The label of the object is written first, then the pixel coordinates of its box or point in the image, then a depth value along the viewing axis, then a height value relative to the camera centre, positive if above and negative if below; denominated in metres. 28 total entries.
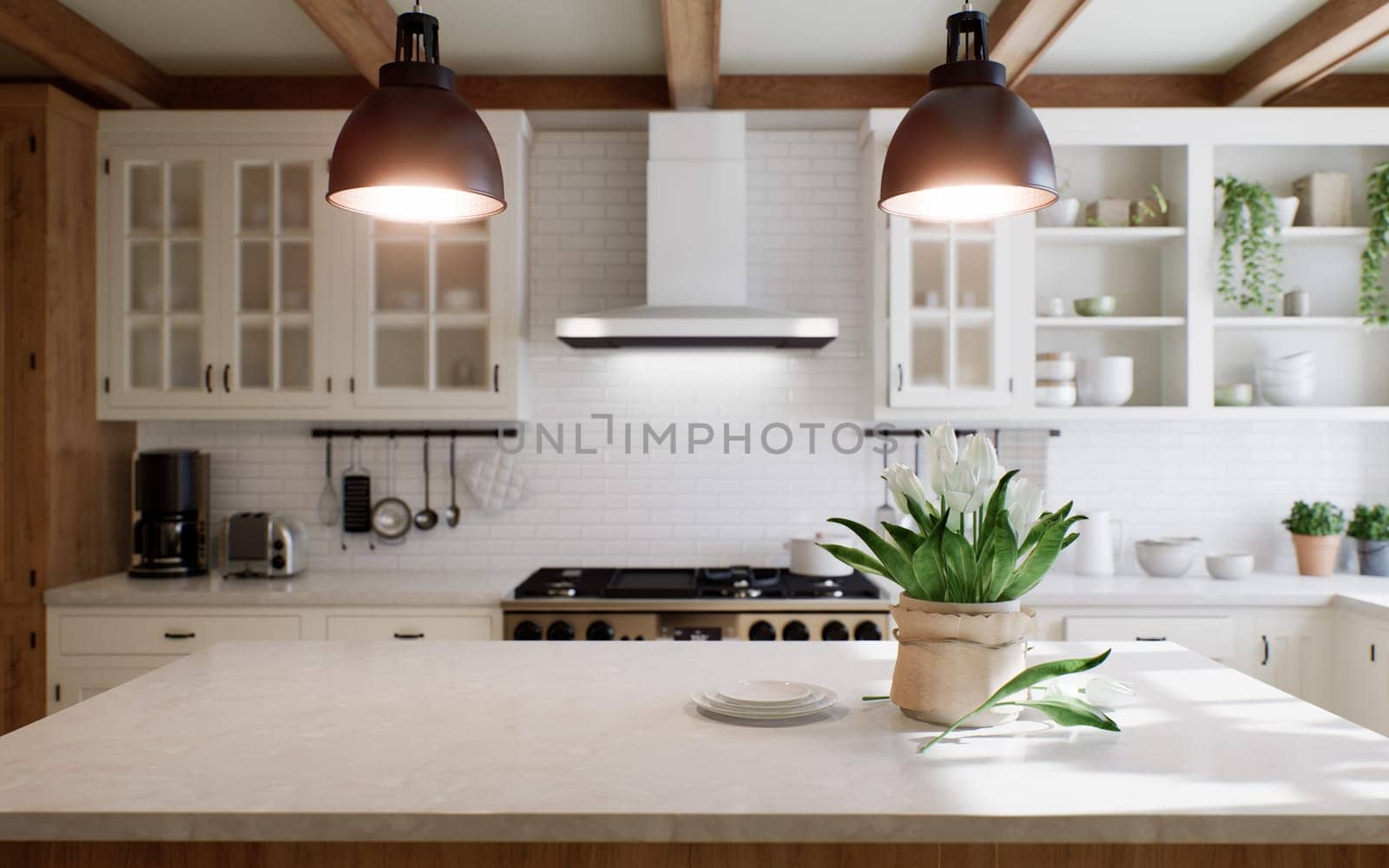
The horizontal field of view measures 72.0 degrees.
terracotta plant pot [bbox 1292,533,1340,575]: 3.82 -0.45
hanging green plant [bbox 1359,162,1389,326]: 3.71 +0.75
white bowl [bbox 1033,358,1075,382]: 3.76 +0.28
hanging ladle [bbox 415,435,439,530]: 4.14 -0.34
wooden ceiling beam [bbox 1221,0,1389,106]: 3.11 +1.36
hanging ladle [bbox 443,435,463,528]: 4.15 -0.24
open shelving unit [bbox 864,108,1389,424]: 3.73 +0.70
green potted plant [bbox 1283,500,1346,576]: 3.82 -0.39
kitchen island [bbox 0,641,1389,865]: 1.30 -0.51
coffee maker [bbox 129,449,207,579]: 3.77 -0.31
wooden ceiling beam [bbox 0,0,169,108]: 3.12 +1.37
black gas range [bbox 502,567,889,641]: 3.44 -0.63
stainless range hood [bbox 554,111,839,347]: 3.80 +0.90
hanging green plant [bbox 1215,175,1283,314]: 3.70 +0.80
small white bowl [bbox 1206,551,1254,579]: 3.70 -0.48
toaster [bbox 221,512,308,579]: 3.80 -0.43
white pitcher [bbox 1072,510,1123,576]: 3.87 -0.43
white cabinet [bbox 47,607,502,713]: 3.50 -0.70
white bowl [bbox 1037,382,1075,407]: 3.75 +0.18
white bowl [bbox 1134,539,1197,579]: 3.77 -0.46
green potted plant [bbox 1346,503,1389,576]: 3.82 -0.39
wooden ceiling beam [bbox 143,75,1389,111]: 3.85 +1.41
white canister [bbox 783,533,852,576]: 3.81 -0.48
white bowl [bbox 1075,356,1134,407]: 3.78 +0.24
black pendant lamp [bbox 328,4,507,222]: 1.76 +0.56
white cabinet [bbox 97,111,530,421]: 3.79 +0.60
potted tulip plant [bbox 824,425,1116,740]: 1.68 -0.25
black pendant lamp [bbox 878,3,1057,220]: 1.72 +0.55
